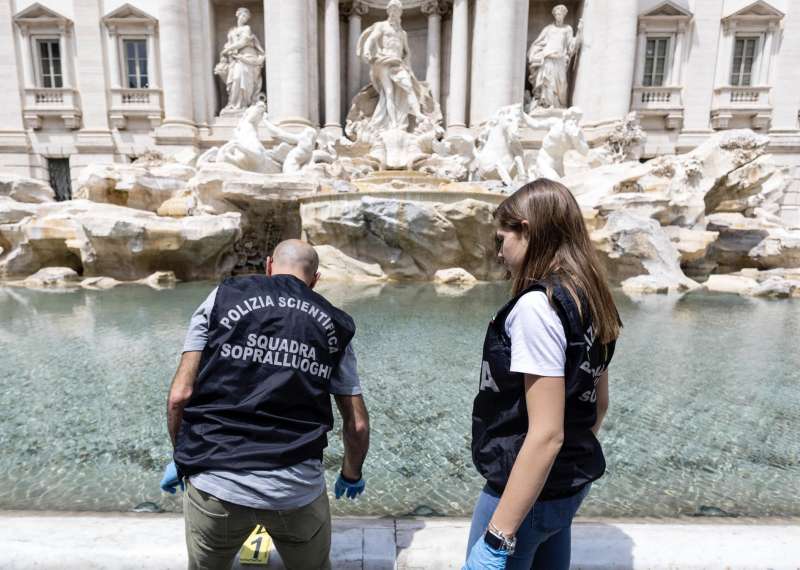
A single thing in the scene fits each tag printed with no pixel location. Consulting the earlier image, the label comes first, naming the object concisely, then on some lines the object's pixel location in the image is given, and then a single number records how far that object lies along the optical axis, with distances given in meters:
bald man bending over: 1.04
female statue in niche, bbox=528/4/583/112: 14.52
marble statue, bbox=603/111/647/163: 12.50
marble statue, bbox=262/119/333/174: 10.11
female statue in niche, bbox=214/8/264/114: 14.51
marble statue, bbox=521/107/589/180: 10.37
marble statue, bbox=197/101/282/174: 9.83
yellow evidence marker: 1.27
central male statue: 13.20
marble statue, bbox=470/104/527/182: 10.52
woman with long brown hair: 0.87
